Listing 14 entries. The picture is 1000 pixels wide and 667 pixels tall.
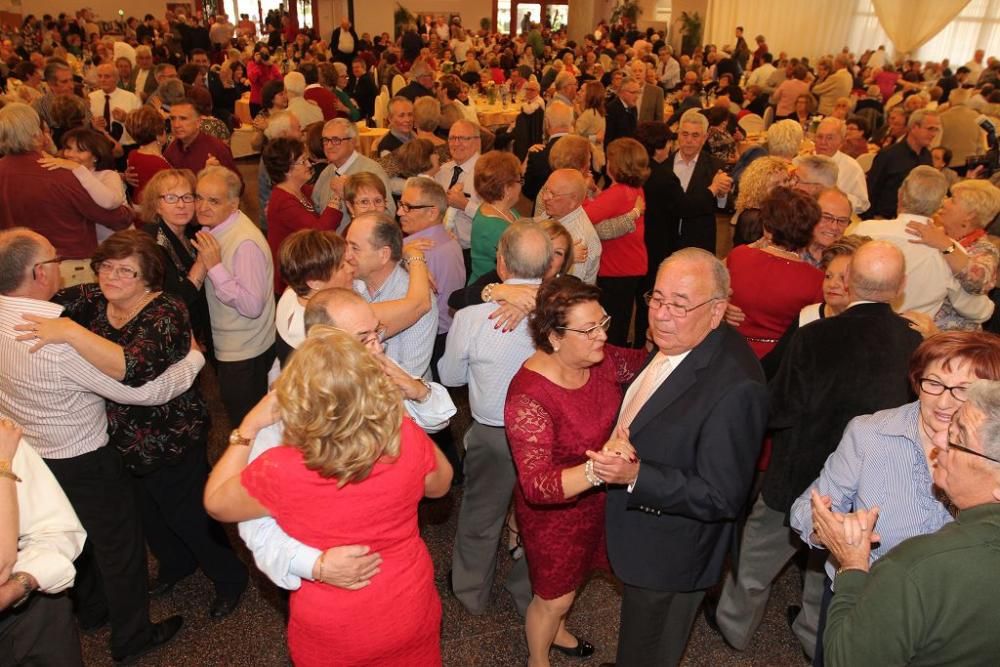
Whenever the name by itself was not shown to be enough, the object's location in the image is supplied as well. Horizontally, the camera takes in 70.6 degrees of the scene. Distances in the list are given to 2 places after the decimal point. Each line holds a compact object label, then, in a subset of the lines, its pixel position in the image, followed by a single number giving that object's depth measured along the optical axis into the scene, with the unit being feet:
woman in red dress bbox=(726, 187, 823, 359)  9.35
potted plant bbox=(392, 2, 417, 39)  57.21
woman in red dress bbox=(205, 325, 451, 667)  4.74
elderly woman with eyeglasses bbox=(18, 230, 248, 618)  7.07
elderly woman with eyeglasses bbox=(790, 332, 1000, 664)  5.67
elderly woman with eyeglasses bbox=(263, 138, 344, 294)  11.80
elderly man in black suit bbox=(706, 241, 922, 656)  7.04
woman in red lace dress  6.27
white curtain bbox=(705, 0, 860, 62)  55.21
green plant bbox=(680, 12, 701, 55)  57.88
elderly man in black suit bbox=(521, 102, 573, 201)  17.15
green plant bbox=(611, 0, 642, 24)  61.72
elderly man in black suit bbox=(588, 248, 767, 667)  5.88
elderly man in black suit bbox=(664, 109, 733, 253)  14.42
